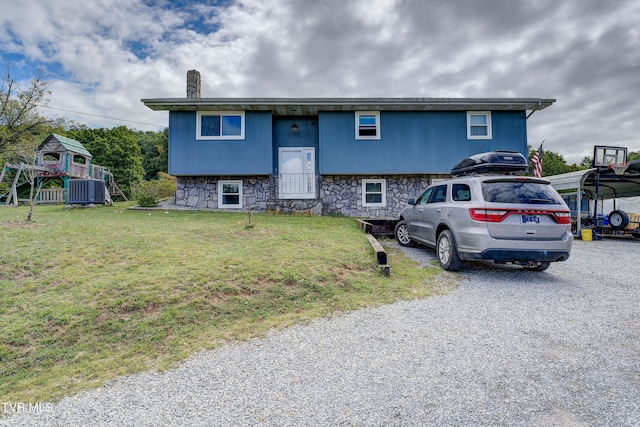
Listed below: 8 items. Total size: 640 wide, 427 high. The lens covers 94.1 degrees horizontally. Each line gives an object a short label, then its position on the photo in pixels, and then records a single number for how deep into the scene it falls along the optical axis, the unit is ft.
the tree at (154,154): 124.26
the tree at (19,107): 56.65
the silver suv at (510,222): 15.20
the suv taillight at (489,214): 15.25
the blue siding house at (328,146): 41.83
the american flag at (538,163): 39.77
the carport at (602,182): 35.19
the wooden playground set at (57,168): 60.44
